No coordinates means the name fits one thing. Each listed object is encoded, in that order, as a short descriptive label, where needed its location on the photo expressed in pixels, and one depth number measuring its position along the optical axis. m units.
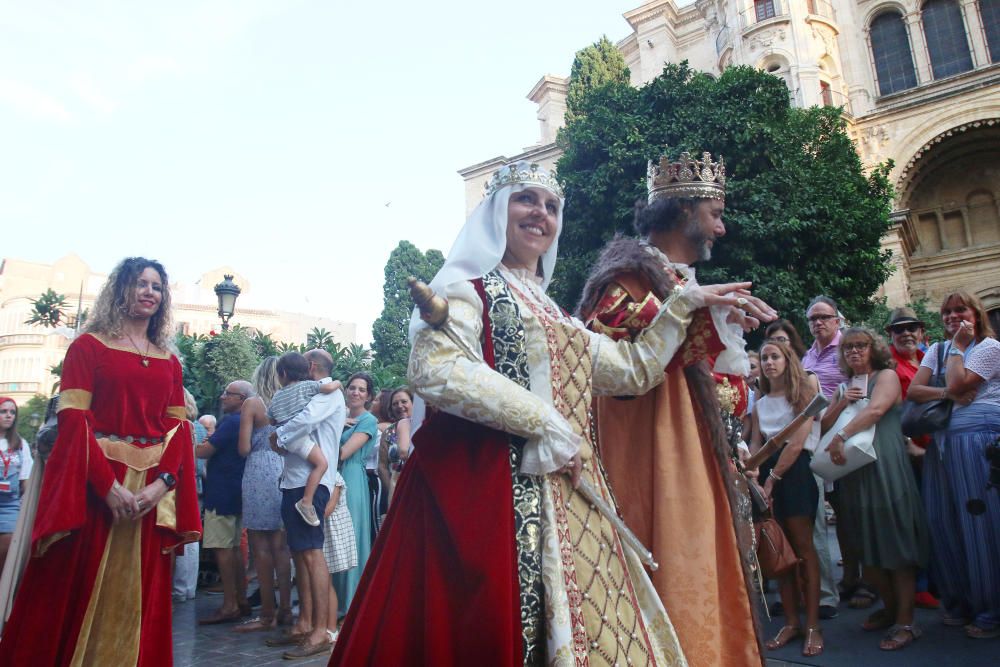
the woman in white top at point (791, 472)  4.10
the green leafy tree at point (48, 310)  17.34
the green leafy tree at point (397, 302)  31.89
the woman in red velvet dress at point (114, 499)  2.76
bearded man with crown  2.32
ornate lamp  10.15
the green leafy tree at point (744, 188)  14.16
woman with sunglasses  4.03
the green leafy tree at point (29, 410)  41.03
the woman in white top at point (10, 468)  5.77
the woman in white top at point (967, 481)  3.96
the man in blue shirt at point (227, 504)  5.70
